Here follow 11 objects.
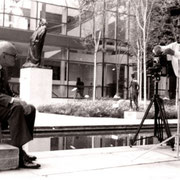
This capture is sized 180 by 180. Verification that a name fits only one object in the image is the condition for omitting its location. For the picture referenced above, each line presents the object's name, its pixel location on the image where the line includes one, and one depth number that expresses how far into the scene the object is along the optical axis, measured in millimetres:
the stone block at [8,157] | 4611
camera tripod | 6719
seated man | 4660
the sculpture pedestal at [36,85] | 20750
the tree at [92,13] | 25906
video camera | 6766
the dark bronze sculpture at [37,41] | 20312
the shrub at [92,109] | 17469
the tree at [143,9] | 21170
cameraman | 6105
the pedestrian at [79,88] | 31331
